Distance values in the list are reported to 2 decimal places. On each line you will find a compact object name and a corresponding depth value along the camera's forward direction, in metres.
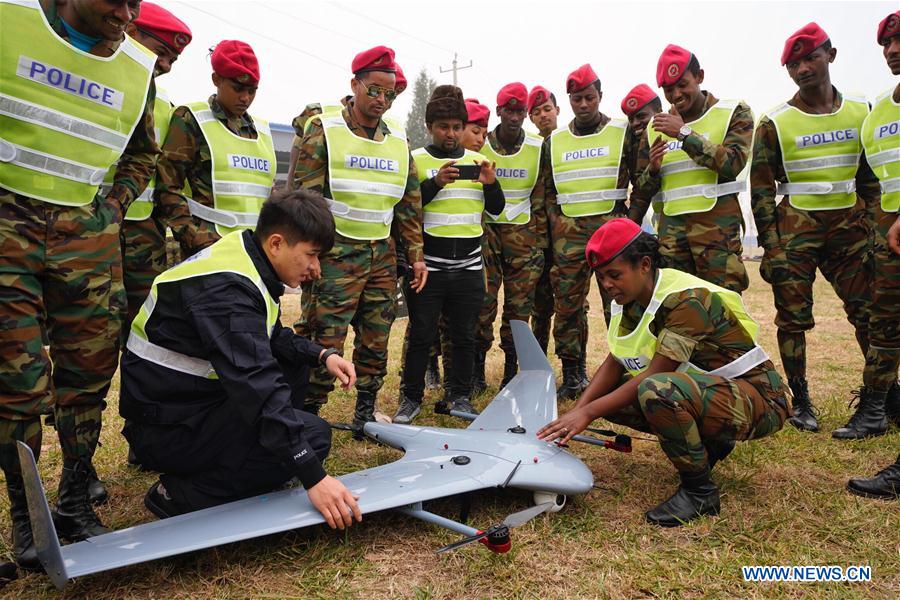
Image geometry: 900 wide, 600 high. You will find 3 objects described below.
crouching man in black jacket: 2.36
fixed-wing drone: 2.13
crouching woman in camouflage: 2.89
